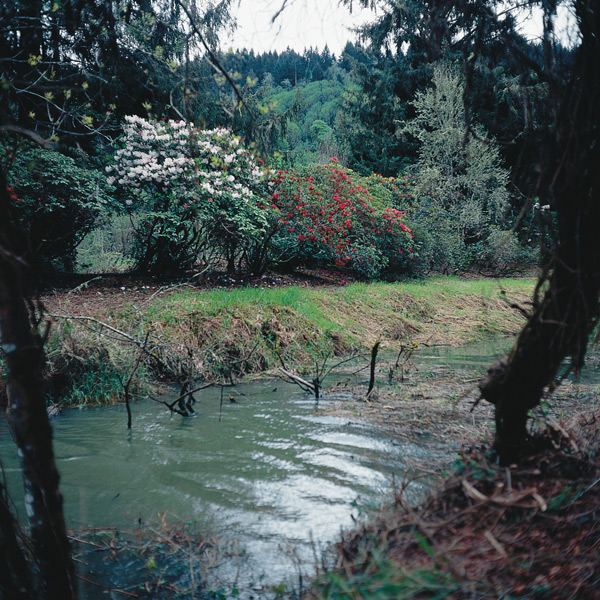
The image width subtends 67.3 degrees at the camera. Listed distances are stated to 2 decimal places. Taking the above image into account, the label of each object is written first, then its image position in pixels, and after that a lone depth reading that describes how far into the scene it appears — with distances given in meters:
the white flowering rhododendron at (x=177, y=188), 10.07
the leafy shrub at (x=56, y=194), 9.12
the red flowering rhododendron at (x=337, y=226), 12.91
